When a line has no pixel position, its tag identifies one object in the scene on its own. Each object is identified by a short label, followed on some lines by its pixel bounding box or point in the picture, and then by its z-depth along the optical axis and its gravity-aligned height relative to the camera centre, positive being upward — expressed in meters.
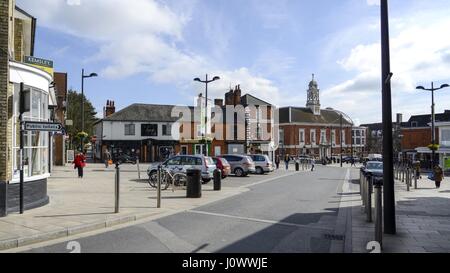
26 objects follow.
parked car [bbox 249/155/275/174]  33.34 -1.13
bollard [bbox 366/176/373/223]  10.29 -1.30
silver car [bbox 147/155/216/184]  21.36 -0.71
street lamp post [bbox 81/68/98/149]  30.71 +5.54
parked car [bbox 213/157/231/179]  25.91 -0.94
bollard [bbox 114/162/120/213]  11.02 -1.12
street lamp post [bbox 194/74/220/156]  32.94 +5.51
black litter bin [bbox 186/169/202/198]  15.45 -1.25
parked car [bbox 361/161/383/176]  22.52 -1.04
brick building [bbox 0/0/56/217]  10.26 +0.64
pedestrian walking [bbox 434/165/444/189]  21.31 -1.38
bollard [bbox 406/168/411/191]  19.39 -1.25
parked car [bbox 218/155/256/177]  30.05 -1.08
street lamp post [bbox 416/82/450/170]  32.41 +4.67
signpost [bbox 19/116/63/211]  10.34 +0.60
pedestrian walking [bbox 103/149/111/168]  34.00 -0.60
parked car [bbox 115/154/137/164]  51.76 -1.05
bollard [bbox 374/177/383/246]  7.21 -1.19
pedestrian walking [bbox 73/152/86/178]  23.78 -0.70
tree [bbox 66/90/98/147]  63.28 +5.97
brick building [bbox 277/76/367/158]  84.81 +4.23
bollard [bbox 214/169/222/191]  18.42 -1.32
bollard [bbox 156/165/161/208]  12.41 -1.17
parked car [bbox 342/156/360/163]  75.50 -1.90
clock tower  92.69 +11.76
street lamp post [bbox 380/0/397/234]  8.51 +0.42
